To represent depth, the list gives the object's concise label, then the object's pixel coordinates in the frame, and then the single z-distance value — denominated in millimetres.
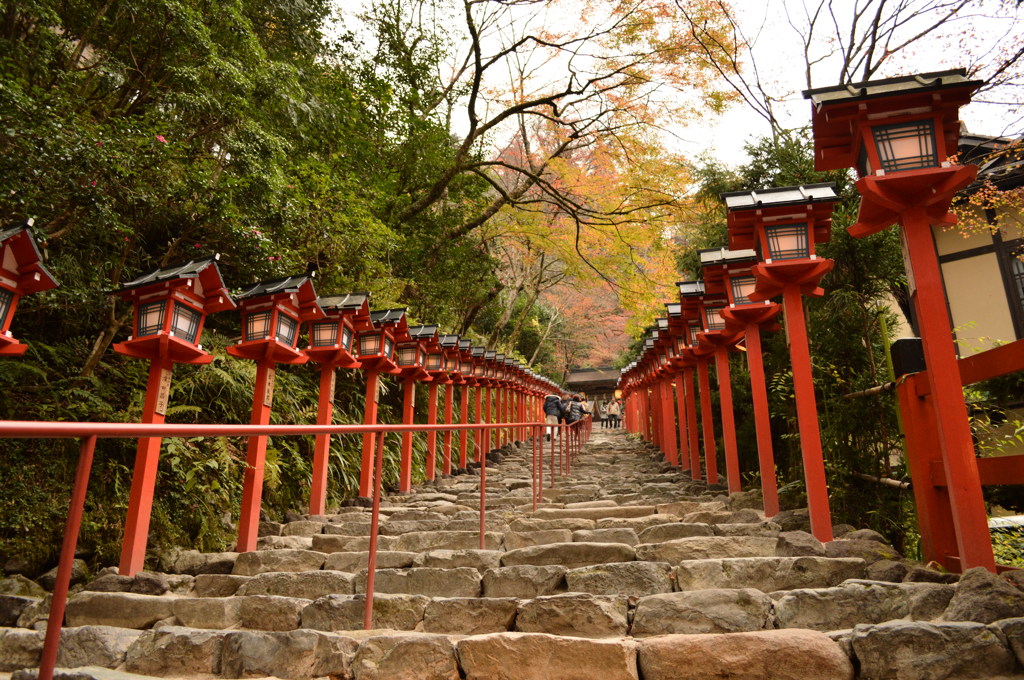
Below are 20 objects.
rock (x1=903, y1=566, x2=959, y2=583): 3207
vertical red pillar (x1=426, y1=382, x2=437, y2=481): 9688
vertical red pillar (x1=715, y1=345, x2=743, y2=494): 6469
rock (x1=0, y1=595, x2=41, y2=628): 3666
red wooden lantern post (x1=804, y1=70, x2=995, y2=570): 3301
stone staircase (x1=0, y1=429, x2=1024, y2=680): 2674
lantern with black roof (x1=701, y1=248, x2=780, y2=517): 5336
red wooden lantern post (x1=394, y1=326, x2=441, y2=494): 8211
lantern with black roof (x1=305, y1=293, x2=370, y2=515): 6328
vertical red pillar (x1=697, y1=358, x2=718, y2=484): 7719
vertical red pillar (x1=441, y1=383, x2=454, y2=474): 10203
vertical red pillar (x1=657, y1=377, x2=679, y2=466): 11195
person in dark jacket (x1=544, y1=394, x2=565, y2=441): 17294
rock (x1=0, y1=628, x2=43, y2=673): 3219
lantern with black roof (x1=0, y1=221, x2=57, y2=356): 3760
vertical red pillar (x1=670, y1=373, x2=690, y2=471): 9727
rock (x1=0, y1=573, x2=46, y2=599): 3895
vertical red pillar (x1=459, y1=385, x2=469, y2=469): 11250
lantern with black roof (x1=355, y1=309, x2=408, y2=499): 7278
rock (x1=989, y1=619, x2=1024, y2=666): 2490
